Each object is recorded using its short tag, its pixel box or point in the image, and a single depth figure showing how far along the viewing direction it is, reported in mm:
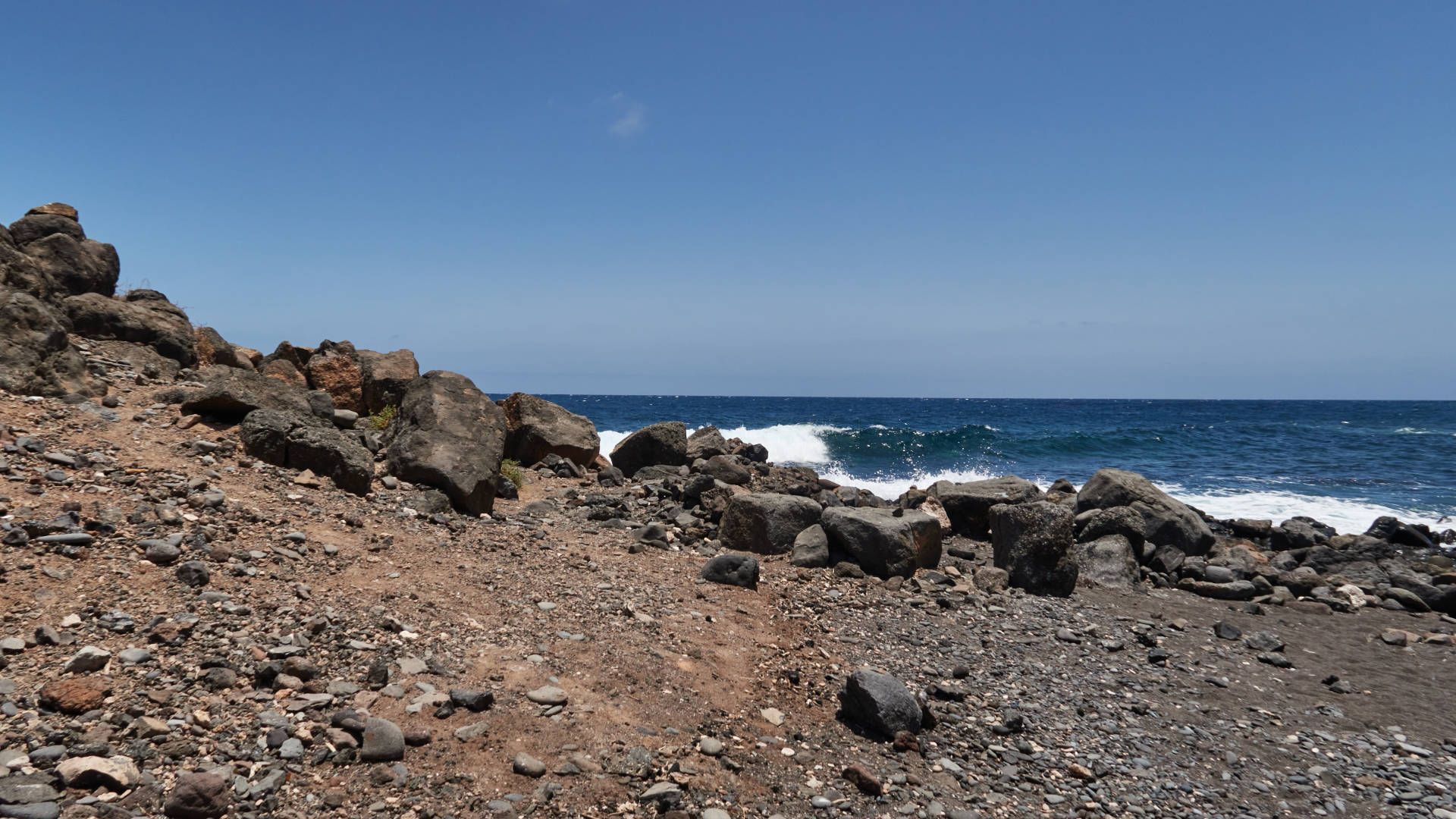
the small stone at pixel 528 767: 4156
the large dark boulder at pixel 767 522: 9828
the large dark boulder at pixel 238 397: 8500
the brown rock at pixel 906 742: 5117
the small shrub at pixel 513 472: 11336
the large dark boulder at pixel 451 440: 9242
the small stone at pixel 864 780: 4551
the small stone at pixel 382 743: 4074
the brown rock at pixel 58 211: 10906
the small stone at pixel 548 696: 4875
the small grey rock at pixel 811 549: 9234
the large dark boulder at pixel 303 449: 8242
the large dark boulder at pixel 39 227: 10559
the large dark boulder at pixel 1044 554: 9383
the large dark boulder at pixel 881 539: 9164
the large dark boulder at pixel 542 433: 13242
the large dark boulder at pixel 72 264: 10320
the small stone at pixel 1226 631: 8234
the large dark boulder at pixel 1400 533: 14188
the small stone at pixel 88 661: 4090
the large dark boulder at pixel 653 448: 14984
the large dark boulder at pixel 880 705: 5227
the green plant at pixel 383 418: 11500
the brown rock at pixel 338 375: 11852
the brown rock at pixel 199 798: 3381
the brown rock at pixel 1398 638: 8695
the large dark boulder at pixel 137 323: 9719
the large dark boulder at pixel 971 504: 12969
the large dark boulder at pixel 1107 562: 10453
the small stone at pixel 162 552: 5312
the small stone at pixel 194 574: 5188
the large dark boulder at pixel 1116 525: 11586
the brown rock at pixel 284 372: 11602
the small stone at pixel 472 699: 4641
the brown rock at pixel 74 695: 3805
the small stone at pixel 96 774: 3383
